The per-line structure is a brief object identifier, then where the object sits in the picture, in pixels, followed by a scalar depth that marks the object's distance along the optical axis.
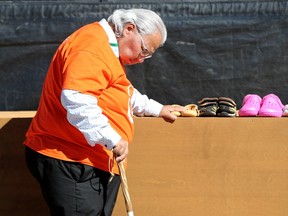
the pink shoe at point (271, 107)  6.50
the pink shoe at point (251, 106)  6.53
